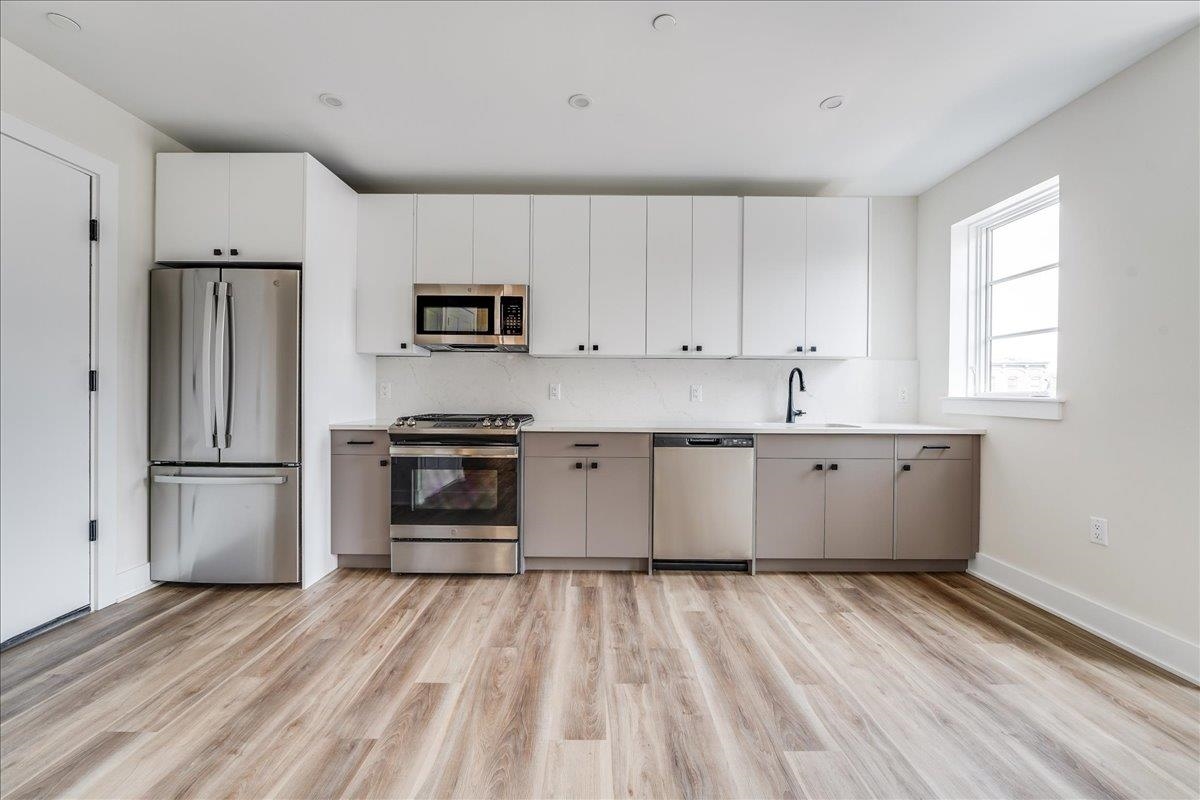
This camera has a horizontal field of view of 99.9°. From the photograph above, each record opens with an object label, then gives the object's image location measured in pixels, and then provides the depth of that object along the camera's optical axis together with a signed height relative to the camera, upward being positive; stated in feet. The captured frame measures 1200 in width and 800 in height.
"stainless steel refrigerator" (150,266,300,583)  8.91 -0.56
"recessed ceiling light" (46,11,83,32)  6.39 +4.77
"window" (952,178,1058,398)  9.04 +2.01
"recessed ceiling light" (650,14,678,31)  6.25 +4.71
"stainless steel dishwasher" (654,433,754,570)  10.08 -1.91
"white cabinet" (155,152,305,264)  9.11 +3.39
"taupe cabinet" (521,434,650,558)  10.09 -2.09
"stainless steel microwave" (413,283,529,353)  10.64 +1.73
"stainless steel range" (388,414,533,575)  9.87 -2.01
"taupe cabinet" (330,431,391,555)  10.02 -1.87
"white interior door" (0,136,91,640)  7.03 +0.07
